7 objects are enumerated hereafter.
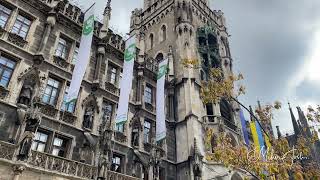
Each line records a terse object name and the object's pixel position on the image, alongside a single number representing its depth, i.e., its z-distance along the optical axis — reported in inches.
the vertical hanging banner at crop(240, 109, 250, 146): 1310.3
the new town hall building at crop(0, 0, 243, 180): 651.5
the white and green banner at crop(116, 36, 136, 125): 792.9
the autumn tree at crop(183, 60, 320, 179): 623.4
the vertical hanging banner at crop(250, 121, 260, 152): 1298.0
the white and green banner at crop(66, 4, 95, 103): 736.3
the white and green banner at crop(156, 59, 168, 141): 924.7
